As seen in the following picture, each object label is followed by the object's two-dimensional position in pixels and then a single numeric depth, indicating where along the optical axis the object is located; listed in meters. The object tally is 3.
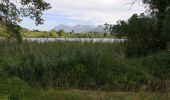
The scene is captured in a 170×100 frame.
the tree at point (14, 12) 10.38
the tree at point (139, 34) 10.94
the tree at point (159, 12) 10.99
